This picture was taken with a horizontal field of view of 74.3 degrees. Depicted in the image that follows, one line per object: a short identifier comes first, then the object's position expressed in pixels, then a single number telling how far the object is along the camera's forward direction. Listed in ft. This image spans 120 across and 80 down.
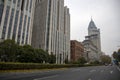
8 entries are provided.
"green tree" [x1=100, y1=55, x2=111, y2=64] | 279.28
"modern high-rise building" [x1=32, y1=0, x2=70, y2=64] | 152.39
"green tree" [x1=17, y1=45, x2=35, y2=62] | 79.89
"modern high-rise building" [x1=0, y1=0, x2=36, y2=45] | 102.37
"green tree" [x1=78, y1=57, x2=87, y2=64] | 149.00
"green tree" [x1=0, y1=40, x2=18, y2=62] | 67.31
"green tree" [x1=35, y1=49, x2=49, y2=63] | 88.09
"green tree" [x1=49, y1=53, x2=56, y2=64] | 111.63
